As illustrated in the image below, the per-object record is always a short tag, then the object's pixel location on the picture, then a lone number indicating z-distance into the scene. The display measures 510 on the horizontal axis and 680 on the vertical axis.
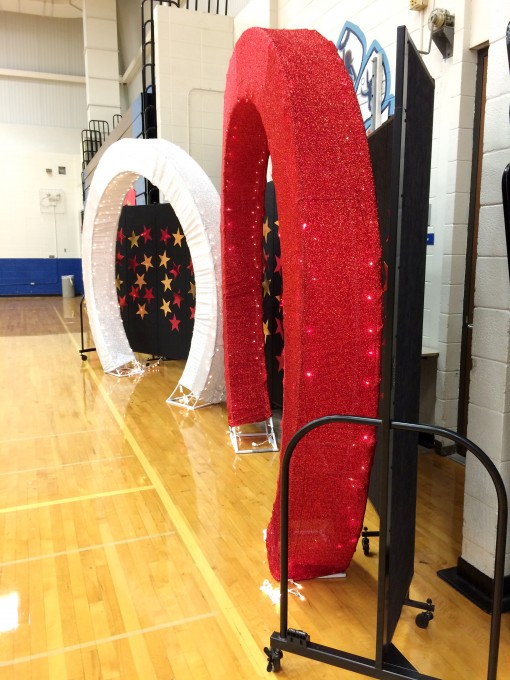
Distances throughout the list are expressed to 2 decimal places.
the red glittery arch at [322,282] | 1.92
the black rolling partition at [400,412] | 1.47
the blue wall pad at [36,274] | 14.50
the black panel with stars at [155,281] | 5.82
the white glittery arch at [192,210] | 4.40
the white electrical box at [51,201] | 14.57
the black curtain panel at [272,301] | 4.31
